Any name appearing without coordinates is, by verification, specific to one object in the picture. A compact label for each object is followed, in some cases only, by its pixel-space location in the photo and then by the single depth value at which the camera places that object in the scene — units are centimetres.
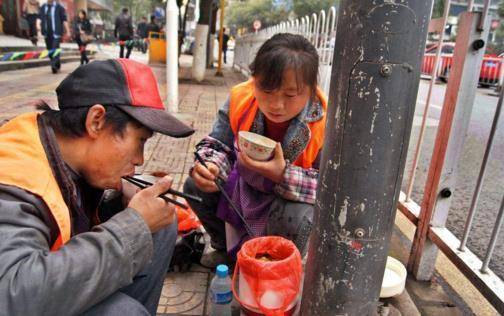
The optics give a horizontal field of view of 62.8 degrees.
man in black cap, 97
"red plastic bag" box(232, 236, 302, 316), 153
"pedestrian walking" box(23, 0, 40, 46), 1655
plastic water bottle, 175
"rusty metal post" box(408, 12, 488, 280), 181
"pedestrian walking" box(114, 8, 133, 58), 1519
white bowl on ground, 189
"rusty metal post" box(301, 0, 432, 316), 111
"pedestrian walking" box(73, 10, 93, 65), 1212
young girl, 179
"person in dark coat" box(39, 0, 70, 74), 1021
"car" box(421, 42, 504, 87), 1156
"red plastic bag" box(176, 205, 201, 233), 228
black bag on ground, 218
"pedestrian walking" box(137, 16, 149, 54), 2261
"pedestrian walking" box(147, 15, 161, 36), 1972
